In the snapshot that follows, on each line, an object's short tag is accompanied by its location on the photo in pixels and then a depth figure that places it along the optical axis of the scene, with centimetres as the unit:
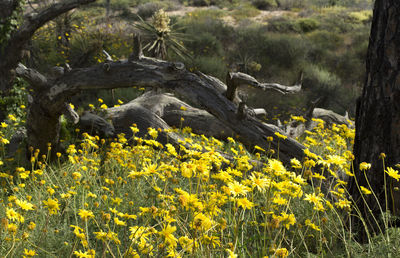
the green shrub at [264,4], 2918
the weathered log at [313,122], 695
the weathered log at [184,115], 605
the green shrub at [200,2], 3028
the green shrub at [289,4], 2903
